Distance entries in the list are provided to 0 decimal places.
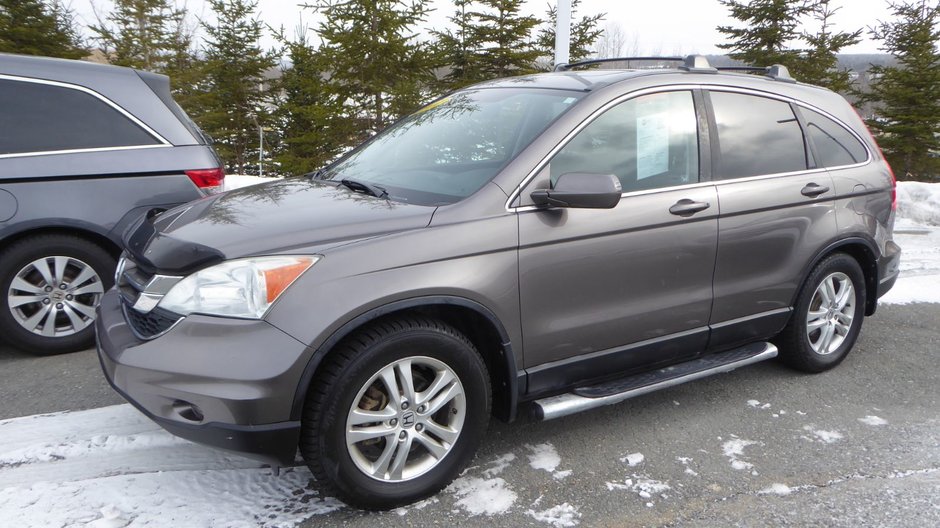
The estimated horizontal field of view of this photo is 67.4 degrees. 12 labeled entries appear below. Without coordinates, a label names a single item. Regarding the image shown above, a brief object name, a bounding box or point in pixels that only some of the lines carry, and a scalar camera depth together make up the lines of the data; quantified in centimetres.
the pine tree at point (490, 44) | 1786
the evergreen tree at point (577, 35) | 1959
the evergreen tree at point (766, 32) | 2089
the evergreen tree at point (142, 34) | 2153
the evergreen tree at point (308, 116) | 1702
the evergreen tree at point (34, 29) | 1730
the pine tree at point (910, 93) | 2006
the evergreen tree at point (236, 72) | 2620
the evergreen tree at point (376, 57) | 1574
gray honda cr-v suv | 249
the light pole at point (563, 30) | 864
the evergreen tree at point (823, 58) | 2105
